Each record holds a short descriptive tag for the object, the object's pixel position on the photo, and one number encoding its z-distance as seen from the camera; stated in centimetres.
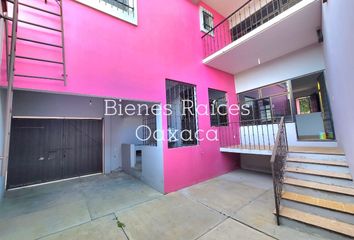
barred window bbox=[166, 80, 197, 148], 498
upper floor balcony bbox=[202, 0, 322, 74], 355
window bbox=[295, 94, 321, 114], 561
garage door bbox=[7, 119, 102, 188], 513
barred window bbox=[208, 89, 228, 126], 571
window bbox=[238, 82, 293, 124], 529
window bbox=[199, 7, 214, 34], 570
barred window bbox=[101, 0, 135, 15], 409
